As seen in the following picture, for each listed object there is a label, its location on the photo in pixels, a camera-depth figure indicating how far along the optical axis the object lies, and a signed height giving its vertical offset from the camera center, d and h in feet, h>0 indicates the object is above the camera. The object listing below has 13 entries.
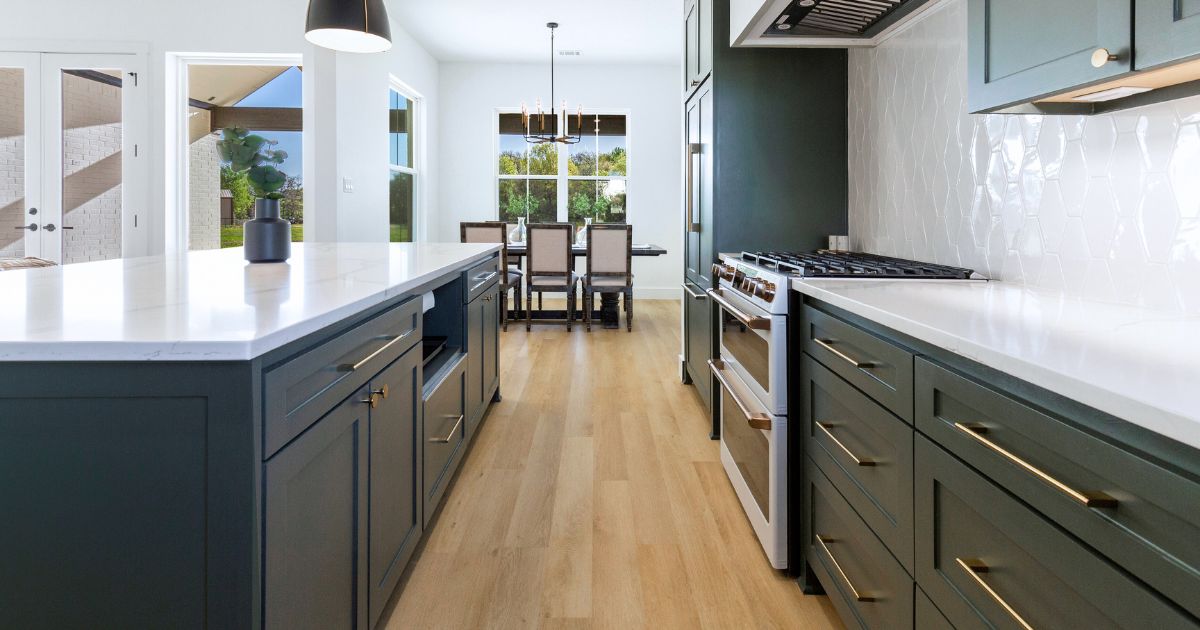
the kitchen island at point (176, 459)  2.91 -0.77
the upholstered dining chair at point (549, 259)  20.26 +0.84
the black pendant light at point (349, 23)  8.00 +3.11
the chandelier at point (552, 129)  21.70 +5.14
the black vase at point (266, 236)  7.20 +0.53
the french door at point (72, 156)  17.84 +3.38
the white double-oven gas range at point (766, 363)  6.22 -0.75
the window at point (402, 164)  23.57 +4.34
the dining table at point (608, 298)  21.12 -0.32
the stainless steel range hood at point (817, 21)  7.29 +3.00
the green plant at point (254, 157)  6.75 +1.28
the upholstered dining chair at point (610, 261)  20.27 +0.79
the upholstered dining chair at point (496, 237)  20.53 +1.51
